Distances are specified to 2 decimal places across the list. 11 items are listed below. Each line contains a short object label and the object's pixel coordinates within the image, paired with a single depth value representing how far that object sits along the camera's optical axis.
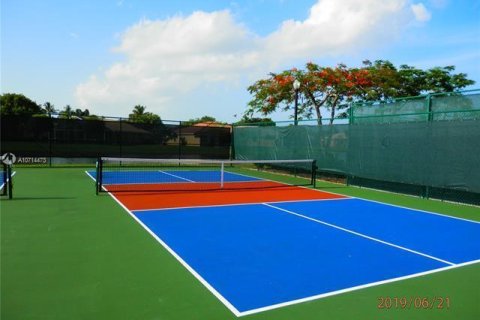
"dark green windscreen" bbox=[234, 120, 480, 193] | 9.86
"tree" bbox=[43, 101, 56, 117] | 97.00
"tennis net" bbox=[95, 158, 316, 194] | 11.92
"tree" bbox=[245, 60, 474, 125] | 22.20
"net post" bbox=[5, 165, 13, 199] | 8.65
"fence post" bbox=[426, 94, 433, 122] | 10.90
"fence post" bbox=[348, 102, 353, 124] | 13.73
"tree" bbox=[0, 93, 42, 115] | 56.41
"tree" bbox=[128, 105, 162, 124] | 75.95
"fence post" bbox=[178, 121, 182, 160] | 20.81
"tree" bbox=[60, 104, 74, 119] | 98.25
